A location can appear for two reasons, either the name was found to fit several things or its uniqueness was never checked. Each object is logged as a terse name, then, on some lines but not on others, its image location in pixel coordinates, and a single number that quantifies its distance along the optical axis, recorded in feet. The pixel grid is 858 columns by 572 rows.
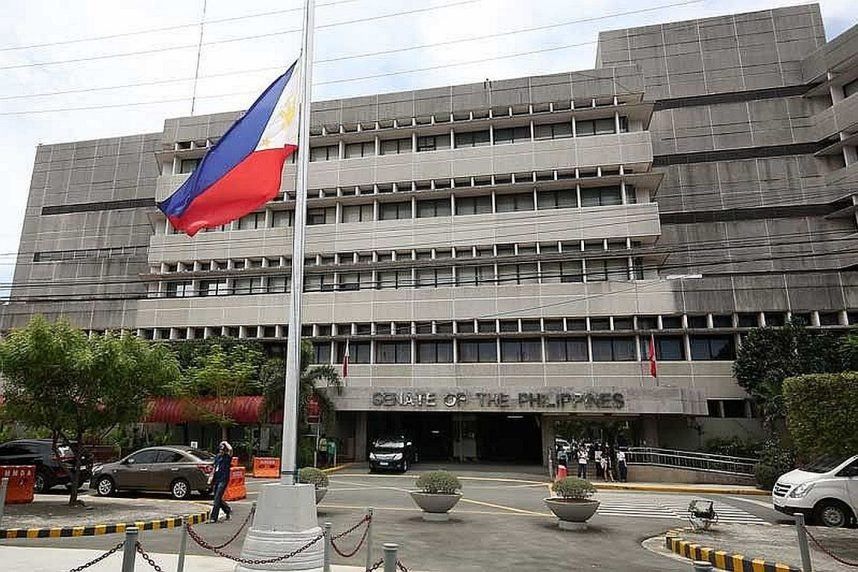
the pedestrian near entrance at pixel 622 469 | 85.05
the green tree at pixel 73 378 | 50.03
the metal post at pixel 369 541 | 26.17
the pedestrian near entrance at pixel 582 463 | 84.07
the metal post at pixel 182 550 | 24.70
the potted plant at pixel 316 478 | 46.73
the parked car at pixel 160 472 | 60.49
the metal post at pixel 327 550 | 23.53
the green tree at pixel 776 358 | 95.66
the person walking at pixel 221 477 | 44.83
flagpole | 26.55
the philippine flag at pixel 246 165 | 31.22
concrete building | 110.63
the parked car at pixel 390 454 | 94.94
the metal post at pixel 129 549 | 17.99
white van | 44.39
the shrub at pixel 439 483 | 47.26
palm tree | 98.94
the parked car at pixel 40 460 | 65.21
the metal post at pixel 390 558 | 18.17
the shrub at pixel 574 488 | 43.75
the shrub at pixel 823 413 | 46.62
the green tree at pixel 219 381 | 103.83
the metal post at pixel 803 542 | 26.30
